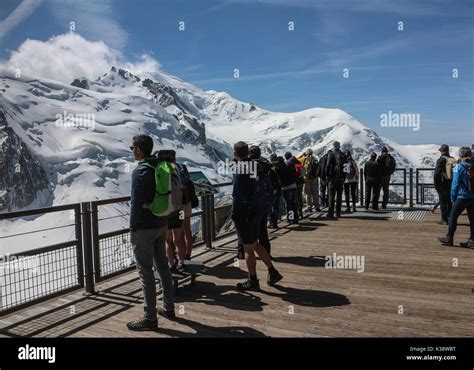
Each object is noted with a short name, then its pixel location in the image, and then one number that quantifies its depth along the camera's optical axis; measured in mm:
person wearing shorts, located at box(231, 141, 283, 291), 5820
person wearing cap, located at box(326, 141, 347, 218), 12109
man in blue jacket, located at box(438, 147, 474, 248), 8266
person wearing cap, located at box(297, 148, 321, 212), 13711
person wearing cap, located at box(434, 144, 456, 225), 10305
